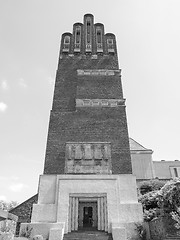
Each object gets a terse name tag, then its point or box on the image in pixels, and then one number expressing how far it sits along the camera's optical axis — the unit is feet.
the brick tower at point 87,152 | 48.98
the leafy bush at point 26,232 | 44.49
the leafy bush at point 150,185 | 66.85
